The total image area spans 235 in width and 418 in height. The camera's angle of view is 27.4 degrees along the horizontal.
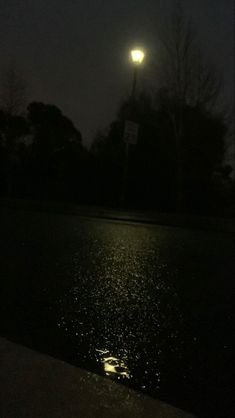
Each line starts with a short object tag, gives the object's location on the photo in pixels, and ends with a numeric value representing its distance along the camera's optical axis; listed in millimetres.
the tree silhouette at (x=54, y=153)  23656
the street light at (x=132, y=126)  17844
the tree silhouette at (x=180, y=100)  19562
